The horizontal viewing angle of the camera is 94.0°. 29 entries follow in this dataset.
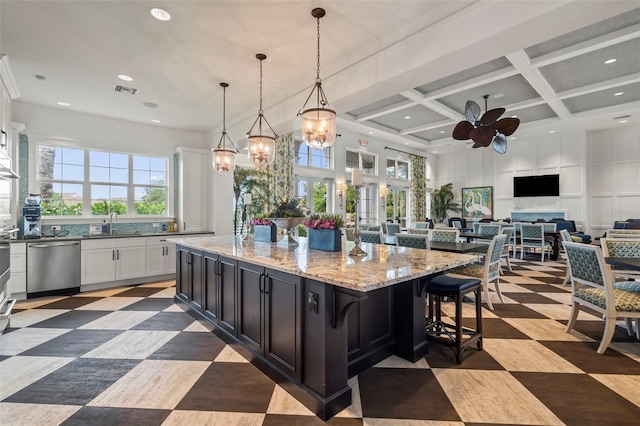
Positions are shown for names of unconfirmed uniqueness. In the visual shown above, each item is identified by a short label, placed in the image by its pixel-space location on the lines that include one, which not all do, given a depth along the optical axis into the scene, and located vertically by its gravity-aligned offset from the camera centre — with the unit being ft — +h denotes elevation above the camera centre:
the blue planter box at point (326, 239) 9.01 -0.80
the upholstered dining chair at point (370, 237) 14.80 -1.19
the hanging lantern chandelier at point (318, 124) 9.29 +2.79
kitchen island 6.12 -2.44
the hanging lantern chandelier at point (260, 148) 12.13 +2.69
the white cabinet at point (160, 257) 17.85 -2.65
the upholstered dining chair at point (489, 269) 12.07 -2.34
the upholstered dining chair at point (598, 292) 8.61 -2.49
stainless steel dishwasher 14.34 -2.70
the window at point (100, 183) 16.65 +1.86
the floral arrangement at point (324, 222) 9.04 -0.26
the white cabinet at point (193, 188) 20.06 +1.71
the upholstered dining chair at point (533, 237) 23.95 -1.93
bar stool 8.15 -2.88
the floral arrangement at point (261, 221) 11.78 -0.30
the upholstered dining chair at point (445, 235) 16.29 -1.18
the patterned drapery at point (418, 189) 37.78 +3.18
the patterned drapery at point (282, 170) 23.58 +3.44
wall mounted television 32.42 +3.13
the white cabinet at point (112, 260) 15.83 -2.58
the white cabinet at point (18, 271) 13.82 -2.71
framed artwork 37.11 +1.46
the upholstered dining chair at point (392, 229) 23.25 -1.21
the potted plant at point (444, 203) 39.86 +1.44
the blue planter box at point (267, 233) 11.77 -0.78
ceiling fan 16.99 +5.25
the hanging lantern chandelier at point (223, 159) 13.23 +2.45
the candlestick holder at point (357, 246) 8.06 -0.89
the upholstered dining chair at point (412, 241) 12.59 -1.18
